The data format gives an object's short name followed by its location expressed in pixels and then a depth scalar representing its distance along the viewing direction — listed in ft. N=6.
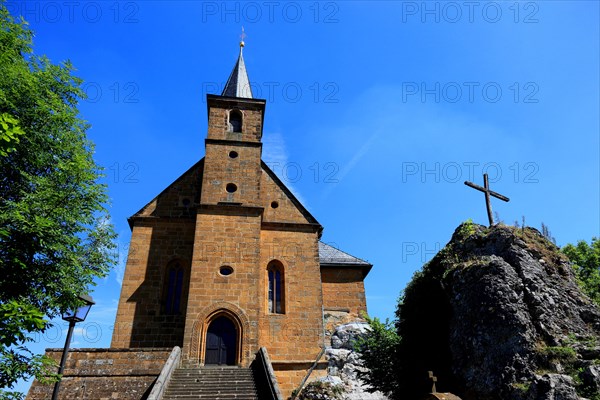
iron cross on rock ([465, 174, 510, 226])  51.76
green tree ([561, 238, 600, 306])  94.73
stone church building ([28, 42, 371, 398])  57.16
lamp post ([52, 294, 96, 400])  34.31
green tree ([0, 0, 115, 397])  33.04
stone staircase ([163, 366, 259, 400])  42.91
